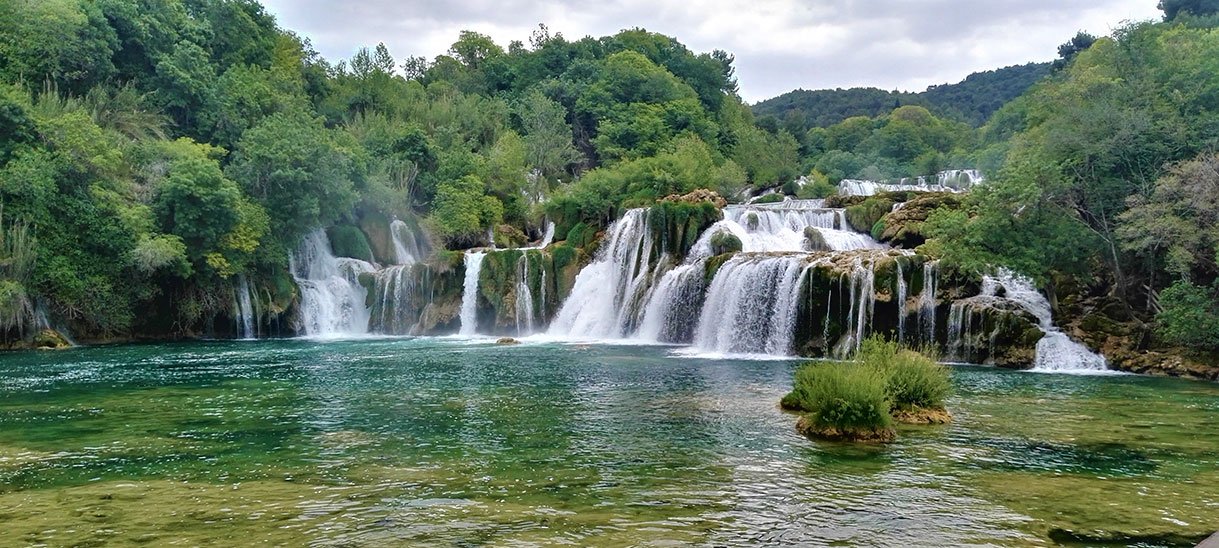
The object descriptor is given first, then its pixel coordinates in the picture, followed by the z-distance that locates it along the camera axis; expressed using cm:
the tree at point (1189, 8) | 5897
